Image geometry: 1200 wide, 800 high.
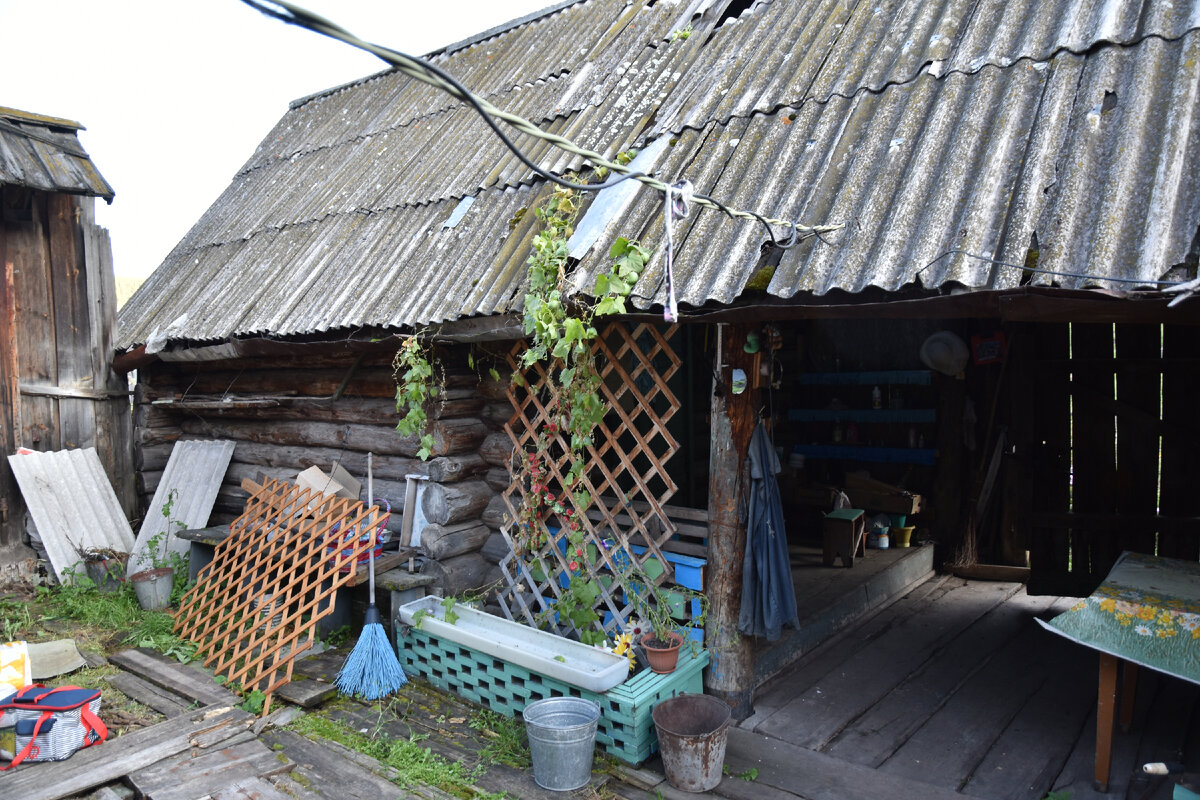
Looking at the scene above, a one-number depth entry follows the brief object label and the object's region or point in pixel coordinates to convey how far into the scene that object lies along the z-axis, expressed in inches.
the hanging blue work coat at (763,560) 161.5
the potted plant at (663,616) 160.2
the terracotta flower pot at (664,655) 159.3
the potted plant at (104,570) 266.7
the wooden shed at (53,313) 270.5
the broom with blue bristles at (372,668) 188.5
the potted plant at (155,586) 248.8
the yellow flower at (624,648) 163.6
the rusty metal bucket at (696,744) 142.3
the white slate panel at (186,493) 279.9
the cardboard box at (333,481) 238.2
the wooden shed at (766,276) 129.6
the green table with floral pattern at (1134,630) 133.8
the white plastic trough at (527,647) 156.4
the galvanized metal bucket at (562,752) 143.7
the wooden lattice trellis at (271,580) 194.5
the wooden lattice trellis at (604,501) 173.9
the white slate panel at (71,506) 268.2
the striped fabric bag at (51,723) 155.7
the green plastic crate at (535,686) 154.3
